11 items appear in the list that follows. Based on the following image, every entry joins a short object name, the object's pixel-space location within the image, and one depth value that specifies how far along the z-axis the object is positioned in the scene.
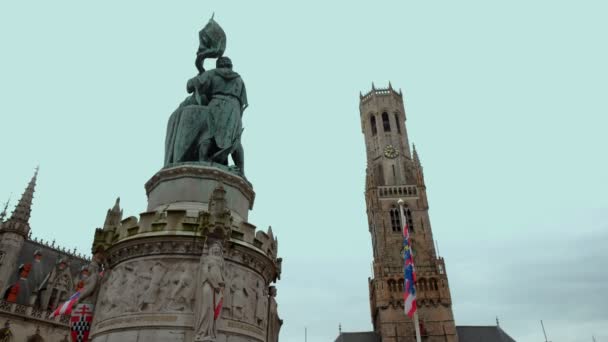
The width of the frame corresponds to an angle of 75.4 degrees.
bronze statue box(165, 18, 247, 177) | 9.73
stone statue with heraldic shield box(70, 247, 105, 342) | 7.37
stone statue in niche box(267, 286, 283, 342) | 7.97
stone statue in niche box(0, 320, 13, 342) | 26.95
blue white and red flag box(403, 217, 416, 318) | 13.68
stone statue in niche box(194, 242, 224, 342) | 6.18
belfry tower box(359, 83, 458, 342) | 50.56
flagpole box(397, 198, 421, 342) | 13.21
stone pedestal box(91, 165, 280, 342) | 6.54
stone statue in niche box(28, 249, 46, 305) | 30.98
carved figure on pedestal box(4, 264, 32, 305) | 29.72
